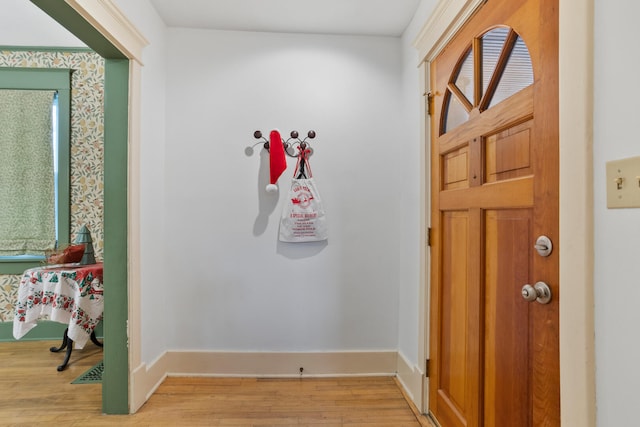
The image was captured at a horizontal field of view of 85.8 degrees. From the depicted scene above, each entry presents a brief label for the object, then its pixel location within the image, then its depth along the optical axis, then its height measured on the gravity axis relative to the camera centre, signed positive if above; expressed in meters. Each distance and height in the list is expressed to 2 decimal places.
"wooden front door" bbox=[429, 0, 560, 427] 1.05 -0.02
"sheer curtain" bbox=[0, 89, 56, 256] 2.95 +0.31
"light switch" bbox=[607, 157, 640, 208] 0.73 +0.06
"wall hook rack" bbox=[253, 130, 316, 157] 2.41 +0.48
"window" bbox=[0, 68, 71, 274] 2.96 +0.76
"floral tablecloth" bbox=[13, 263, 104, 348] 2.31 -0.59
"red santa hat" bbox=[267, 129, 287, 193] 2.34 +0.37
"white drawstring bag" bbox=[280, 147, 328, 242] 2.39 -0.02
